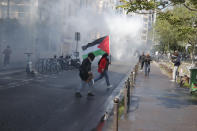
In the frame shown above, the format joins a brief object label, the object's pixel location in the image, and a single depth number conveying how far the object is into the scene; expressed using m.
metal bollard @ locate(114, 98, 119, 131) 4.64
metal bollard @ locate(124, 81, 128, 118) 6.90
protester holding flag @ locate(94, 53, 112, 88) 12.00
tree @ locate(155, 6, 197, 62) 9.59
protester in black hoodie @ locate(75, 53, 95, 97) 9.60
